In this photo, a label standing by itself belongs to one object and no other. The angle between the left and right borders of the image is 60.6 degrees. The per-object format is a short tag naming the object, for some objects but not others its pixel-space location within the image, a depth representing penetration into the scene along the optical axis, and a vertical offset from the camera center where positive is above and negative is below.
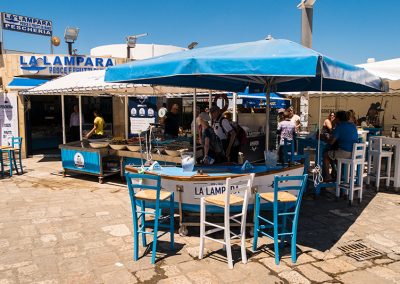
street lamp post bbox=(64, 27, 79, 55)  12.14 +2.65
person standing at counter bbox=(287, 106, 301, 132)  10.56 -0.32
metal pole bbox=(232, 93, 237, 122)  7.79 +0.11
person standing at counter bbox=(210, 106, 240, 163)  6.17 -0.39
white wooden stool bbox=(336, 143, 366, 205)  6.01 -1.13
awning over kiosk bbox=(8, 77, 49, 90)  11.44 +0.89
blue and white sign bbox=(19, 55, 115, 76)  11.87 +1.66
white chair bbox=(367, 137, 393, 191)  6.96 -0.95
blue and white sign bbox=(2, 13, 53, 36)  13.77 +3.59
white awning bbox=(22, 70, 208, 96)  7.40 +0.52
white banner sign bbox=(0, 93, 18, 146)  11.45 -0.27
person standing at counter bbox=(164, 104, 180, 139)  8.95 -0.41
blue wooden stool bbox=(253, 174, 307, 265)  3.71 -1.03
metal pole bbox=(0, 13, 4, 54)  12.33 +2.25
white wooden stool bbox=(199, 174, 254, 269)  3.63 -1.02
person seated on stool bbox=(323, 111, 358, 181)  6.20 -0.49
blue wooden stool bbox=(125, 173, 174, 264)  3.72 -1.02
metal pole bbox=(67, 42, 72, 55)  12.59 +2.26
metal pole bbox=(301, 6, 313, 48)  8.56 +2.14
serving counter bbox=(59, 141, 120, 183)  7.75 -1.18
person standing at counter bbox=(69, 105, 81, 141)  12.88 -0.59
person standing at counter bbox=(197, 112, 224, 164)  5.41 -0.58
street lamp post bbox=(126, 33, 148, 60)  14.39 +2.88
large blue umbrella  3.37 +0.48
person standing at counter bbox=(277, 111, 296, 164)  7.94 -0.49
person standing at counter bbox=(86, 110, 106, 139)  9.41 -0.55
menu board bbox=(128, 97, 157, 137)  13.37 +0.05
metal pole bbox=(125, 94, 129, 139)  8.42 -0.35
